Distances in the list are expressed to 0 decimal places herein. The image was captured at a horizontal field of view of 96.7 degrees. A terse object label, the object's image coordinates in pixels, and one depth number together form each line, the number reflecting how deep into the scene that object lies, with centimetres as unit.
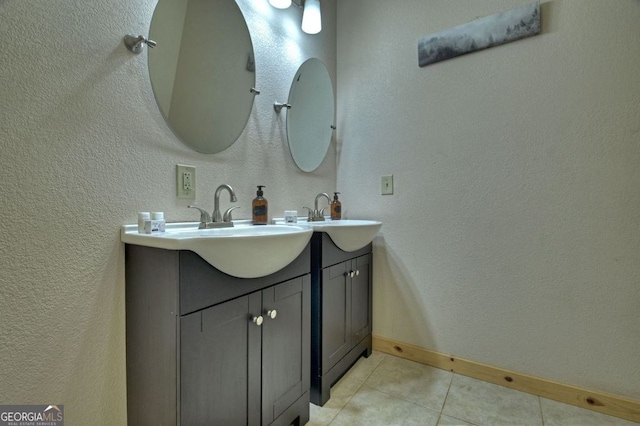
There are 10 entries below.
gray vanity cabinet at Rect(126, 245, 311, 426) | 74
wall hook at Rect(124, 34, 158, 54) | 90
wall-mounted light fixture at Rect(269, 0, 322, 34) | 156
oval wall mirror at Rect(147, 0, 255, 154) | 101
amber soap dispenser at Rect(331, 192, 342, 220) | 172
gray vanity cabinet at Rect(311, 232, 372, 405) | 123
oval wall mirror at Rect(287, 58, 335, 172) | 158
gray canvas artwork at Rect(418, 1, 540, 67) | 130
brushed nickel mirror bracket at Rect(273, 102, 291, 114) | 146
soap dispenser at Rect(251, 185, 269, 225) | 129
